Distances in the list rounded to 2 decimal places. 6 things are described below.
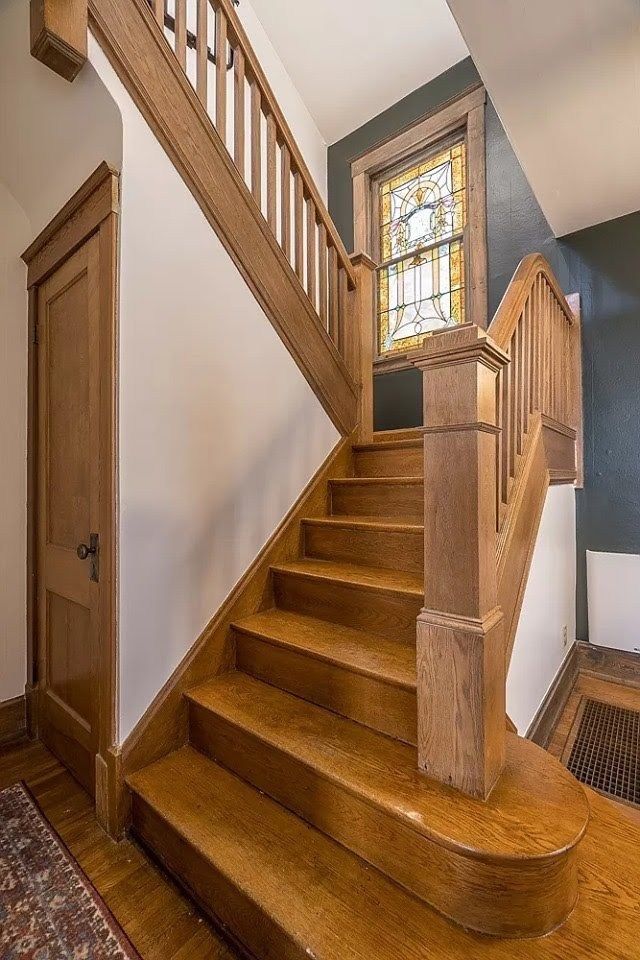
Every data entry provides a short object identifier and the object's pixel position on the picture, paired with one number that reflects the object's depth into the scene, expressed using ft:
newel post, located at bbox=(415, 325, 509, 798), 3.59
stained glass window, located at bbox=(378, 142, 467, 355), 11.23
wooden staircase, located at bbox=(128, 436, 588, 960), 3.20
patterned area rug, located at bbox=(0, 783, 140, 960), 3.59
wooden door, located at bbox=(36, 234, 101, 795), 5.24
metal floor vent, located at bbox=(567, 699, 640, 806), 5.59
